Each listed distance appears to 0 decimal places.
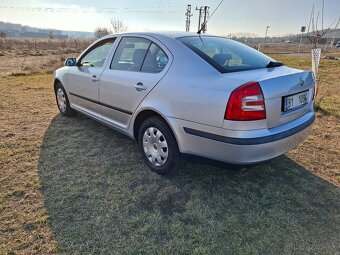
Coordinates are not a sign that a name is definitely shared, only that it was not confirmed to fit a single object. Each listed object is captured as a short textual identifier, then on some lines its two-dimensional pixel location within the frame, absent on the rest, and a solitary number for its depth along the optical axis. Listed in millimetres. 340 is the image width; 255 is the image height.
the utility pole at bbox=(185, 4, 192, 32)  41481
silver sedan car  2309
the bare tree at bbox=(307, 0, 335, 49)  6184
